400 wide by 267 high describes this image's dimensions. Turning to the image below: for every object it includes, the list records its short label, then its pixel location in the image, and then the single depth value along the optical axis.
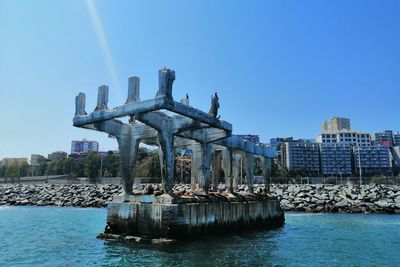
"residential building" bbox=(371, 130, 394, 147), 177.50
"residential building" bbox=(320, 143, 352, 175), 166.50
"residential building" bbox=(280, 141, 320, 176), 168.38
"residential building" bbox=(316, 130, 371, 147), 192.88
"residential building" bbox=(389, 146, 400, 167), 171.56
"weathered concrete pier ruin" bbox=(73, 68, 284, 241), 18.77
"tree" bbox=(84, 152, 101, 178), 122.88
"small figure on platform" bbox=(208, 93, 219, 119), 22.18
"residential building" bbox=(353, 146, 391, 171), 171.75
